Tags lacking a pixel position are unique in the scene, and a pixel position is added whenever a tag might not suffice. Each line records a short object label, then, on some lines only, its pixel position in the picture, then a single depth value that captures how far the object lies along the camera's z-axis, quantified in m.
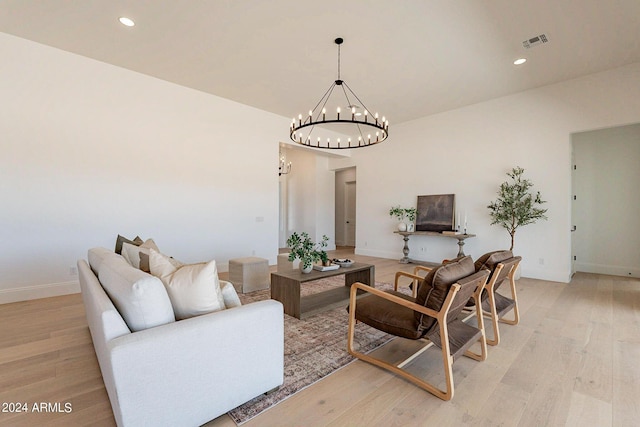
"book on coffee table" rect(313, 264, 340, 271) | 3.49
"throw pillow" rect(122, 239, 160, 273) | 2.21
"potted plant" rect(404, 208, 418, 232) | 6.66
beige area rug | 1.82
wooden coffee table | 3.14
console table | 5.60
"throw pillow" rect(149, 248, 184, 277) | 1.80
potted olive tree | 5.00
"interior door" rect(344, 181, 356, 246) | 9.85
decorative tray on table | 3.76
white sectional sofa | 1.31
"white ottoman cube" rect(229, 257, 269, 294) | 4.19
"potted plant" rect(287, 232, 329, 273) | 3.33
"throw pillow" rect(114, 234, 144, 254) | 3.04
